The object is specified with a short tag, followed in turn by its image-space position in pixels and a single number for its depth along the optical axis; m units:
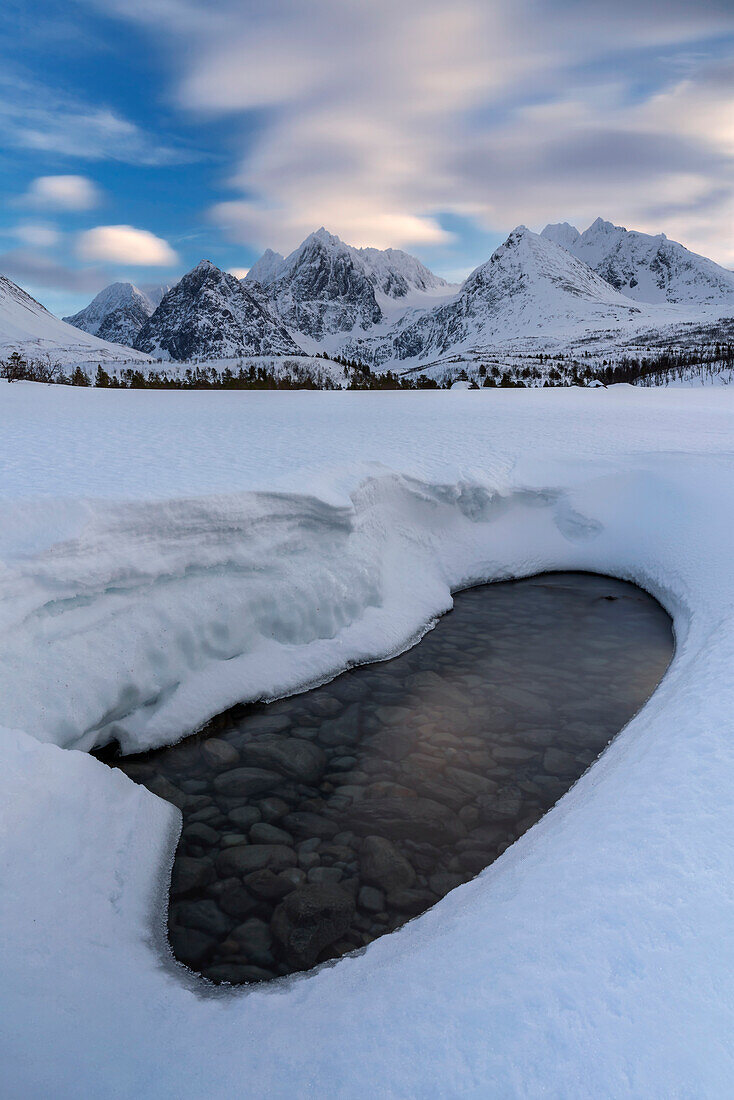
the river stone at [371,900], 2.96
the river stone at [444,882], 3.04
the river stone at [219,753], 4.03
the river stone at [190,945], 2.71
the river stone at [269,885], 3.05
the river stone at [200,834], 3.42
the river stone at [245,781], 3.80
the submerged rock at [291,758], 3.96
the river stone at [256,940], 2.71
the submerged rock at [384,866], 3.11
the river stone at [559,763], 3.91
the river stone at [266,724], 4.35
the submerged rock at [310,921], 2.74
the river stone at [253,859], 3.21
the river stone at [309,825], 3.45
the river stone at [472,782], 3.75
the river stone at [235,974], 2.59
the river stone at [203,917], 2.88
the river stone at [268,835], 3.40
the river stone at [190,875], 3.12
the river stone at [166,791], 3.70
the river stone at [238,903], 2.96
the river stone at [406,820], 3.42
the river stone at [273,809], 3.58
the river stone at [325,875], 3.12
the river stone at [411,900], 2.95
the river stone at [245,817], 3.53
